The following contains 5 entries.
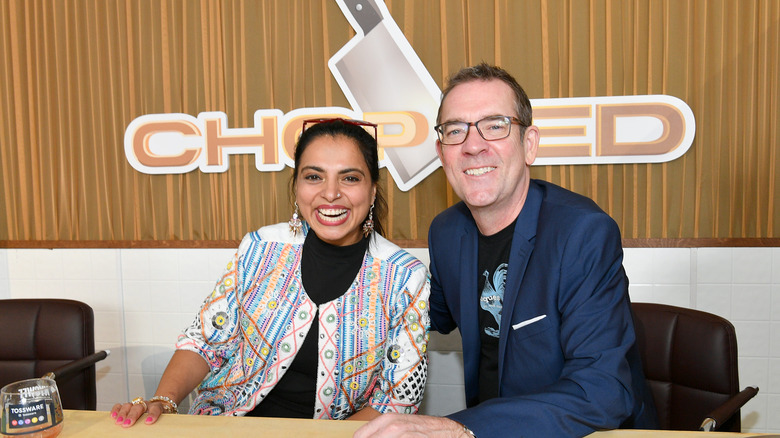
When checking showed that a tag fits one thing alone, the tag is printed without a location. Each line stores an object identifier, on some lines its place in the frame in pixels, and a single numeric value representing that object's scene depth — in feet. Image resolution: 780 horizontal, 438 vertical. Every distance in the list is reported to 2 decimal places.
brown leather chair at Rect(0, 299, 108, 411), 6.89
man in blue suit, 4.02
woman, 5.85
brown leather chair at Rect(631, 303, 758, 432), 5.62
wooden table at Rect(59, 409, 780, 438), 3.95
